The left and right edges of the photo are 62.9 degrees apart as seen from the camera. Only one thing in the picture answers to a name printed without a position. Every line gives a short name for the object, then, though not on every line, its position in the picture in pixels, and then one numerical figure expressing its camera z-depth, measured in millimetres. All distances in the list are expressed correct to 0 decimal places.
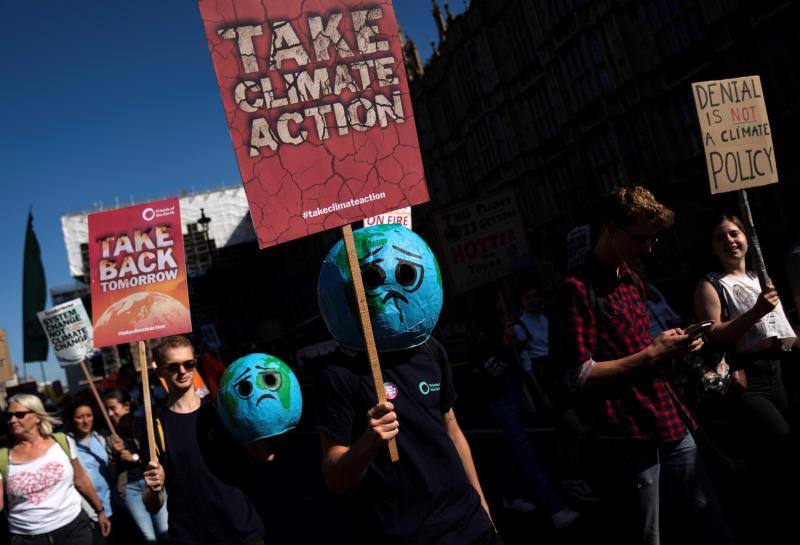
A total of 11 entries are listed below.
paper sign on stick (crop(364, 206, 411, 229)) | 4620
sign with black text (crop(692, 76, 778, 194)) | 3814
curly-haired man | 2703
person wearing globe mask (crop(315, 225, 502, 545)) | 2225
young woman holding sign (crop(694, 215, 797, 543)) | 3357
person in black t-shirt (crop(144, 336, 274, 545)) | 3299
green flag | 13555
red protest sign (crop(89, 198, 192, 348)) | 4695
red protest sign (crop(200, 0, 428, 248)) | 2312
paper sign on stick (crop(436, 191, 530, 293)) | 7520
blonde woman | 4160
